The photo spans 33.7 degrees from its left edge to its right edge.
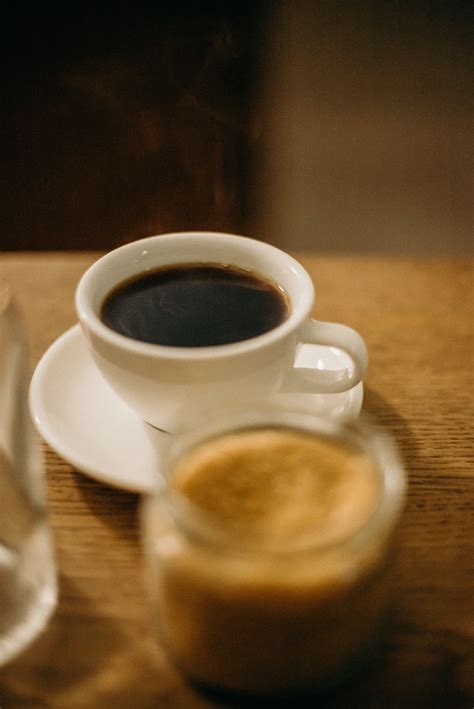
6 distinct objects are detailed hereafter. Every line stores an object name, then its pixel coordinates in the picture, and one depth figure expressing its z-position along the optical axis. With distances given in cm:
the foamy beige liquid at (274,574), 50
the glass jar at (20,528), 63
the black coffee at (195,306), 82
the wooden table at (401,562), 58
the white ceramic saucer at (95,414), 74
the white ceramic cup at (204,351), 72
